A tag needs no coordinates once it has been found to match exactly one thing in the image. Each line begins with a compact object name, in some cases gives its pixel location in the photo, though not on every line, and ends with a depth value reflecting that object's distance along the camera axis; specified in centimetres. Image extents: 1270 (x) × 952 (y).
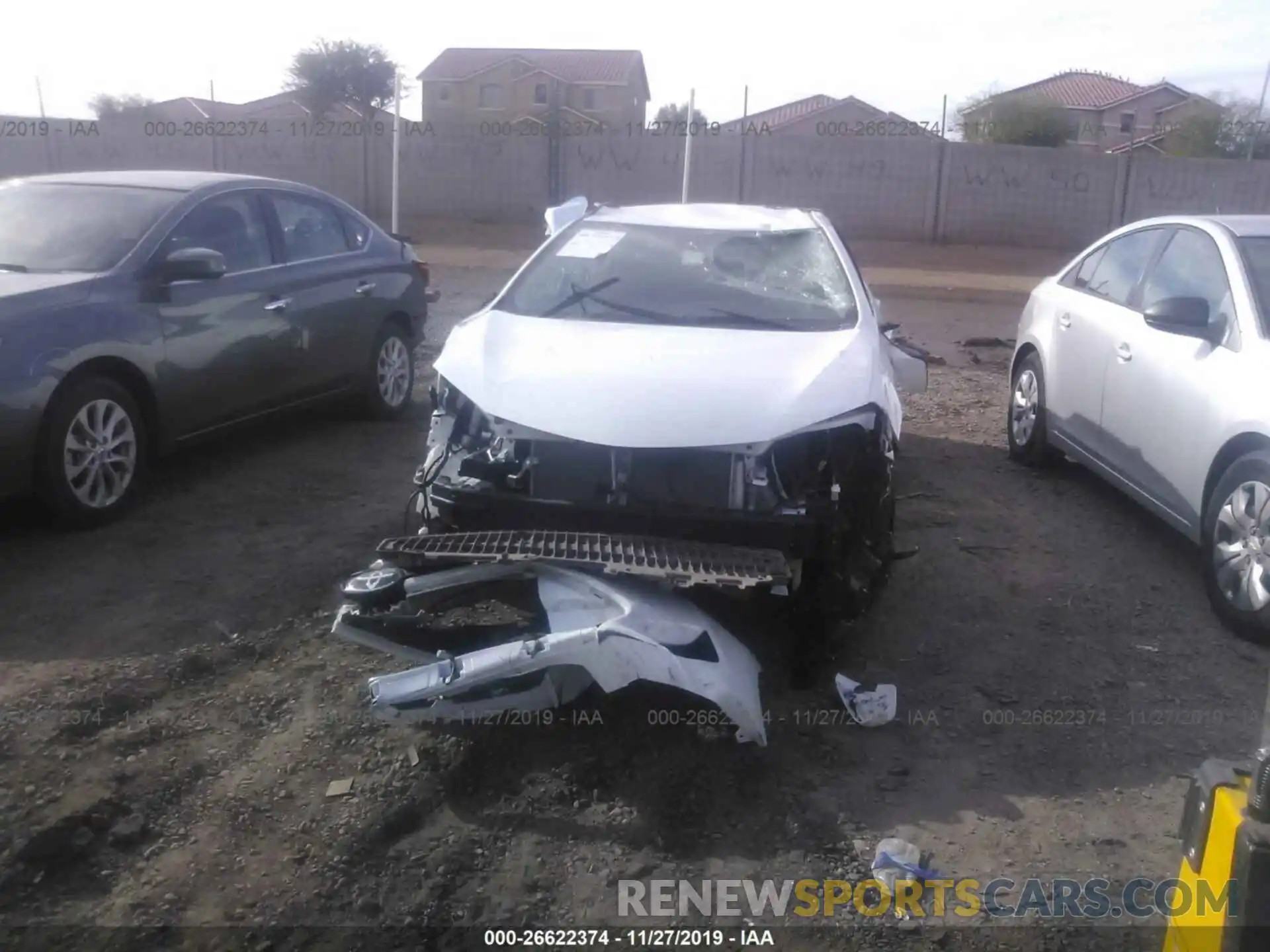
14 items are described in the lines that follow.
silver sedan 466
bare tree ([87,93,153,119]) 4472
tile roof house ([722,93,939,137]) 2466
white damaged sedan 359
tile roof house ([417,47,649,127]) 5244
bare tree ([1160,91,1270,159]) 3167
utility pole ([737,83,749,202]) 2391
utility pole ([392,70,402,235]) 1516
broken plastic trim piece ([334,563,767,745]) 341
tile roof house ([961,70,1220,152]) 4072
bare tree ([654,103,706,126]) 3010
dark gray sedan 510
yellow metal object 216
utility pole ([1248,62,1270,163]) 2970
